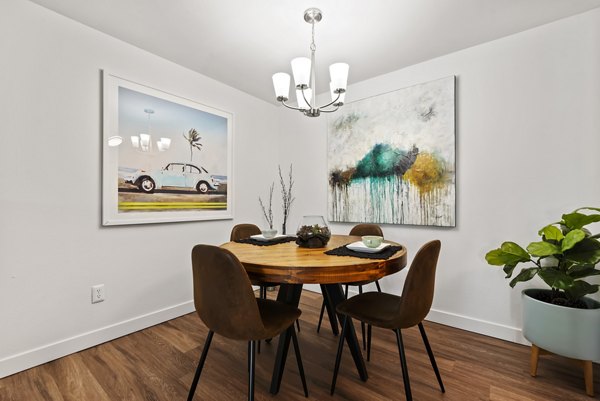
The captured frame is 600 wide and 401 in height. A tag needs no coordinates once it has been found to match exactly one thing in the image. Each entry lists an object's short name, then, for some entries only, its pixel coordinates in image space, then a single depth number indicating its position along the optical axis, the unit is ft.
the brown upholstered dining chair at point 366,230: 8.36
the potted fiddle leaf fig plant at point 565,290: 5.29
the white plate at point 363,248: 5.32
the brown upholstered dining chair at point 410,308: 4.58
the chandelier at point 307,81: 5.85
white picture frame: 7.48
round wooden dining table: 4.31
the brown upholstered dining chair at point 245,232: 8.12
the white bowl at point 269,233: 6.86
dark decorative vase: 6.04
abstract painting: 8.41
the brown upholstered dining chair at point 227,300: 4.18
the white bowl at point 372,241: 5.52
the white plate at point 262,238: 6.80
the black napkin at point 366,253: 4.97
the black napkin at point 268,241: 6.63
